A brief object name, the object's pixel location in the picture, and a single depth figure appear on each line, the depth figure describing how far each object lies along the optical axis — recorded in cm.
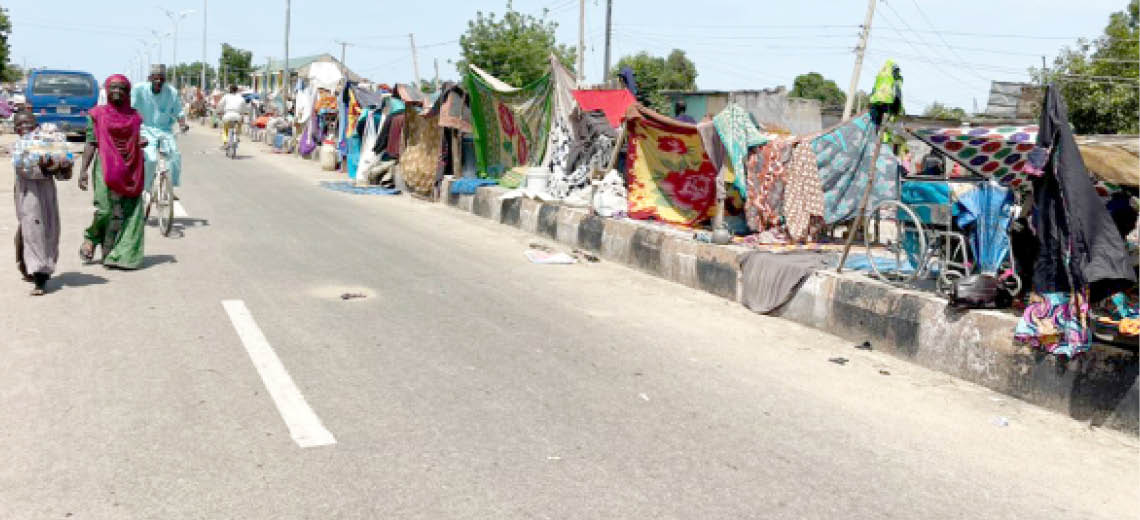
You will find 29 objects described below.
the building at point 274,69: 8676
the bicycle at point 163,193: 1077
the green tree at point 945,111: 4312
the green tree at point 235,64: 11746
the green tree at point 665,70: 7466
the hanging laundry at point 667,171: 1128
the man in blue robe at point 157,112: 1061
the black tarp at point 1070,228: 548
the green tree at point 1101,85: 3053
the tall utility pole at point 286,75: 4216
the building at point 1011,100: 3697
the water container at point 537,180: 1433
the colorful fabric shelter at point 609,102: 1623
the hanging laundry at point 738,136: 986
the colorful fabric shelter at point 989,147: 673
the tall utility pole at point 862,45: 2804
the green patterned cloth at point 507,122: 1521
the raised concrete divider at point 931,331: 547
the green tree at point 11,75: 6209
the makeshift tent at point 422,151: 1764
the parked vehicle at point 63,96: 2664
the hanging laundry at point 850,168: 915
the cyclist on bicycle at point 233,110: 2528
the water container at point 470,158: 1733
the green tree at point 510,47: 6344
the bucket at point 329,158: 2355
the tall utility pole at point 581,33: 3694
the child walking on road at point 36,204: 728
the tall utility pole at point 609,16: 3792
